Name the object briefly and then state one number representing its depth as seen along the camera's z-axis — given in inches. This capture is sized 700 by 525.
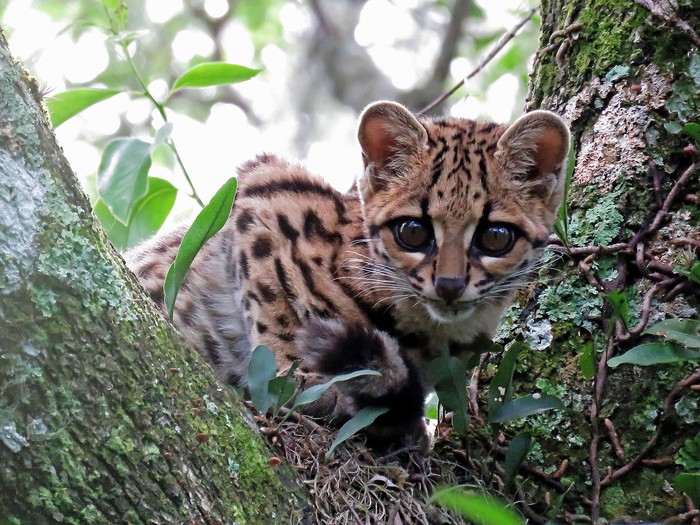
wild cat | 271.3
